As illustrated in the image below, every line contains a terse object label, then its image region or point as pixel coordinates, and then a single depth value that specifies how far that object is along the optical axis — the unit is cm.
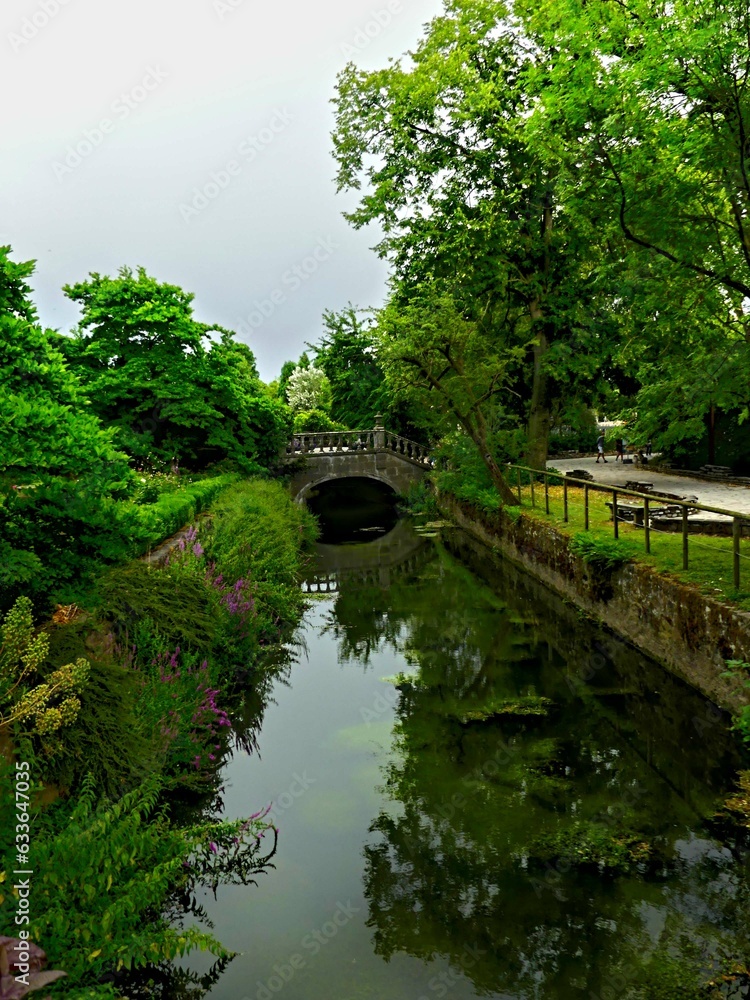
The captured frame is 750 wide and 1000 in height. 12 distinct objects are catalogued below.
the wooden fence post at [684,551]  1178
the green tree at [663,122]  953
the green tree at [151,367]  2434
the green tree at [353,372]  4472
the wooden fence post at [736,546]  1000
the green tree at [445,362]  2045
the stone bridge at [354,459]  3700
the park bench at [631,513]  1605
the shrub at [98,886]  440
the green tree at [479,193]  2153
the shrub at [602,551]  1345
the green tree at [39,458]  630
